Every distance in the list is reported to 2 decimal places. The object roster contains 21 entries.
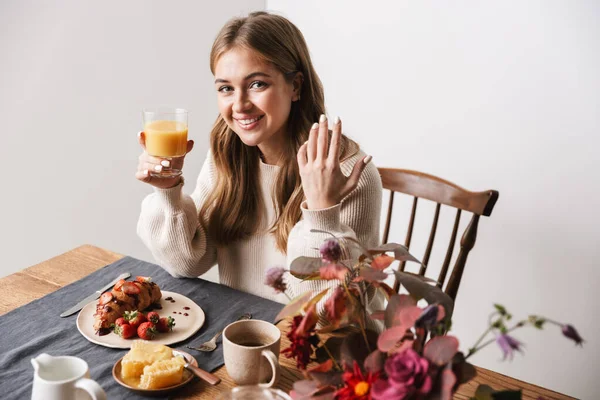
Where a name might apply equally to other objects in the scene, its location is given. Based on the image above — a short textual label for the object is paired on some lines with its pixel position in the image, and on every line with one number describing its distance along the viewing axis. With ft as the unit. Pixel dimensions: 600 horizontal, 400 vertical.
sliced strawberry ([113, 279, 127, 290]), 4.12
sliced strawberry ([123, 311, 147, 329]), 3.85
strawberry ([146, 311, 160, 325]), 3.86
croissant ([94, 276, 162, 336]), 3.89
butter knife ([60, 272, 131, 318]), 4.08
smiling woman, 4.54
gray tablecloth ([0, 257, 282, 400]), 3.39
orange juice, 4.60
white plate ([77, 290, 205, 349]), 3.77
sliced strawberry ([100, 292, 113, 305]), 3.99
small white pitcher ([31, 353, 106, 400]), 2.68
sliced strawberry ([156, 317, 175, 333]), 3.89
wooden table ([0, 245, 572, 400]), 3.39
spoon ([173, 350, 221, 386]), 3.37
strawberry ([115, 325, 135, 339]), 3.78
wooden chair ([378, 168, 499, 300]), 4.86
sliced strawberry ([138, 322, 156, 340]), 3.79
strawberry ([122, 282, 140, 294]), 4.08
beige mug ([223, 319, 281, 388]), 3.23
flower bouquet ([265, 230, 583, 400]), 1.97
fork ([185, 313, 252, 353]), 3.72
